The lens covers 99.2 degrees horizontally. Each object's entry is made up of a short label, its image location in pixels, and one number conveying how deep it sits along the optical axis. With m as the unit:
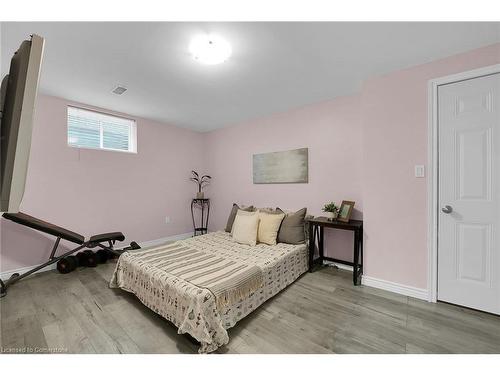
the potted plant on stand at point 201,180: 4.53
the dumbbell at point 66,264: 2.66
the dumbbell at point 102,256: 2.97
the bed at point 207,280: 1.48
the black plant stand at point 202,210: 4.49
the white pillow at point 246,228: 2.76
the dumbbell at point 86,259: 2.85
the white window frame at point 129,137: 3.02
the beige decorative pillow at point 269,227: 2.77
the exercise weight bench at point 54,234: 2.26
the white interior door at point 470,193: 1.78
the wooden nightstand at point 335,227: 2.36
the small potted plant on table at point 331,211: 2.65
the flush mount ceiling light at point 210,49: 1.66
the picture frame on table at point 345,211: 2.57
